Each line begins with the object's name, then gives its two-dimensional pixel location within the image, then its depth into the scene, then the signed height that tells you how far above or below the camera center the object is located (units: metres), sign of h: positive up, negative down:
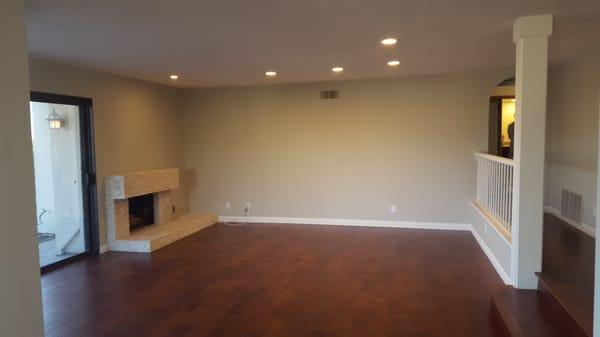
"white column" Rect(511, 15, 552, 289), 3.34 -0.02
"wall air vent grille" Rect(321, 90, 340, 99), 6.78 +0.77
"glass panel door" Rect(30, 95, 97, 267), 4.89 -0.42
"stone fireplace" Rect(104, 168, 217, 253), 5.49 -1.02
